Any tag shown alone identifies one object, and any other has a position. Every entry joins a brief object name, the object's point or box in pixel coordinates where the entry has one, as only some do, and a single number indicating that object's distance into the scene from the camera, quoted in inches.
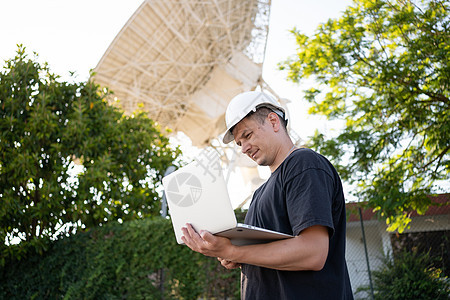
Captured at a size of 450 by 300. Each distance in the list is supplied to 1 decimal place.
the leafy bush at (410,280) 296.8
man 68.4
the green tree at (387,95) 280.7
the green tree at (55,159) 295.9
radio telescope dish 499.8
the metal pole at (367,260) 298.5
